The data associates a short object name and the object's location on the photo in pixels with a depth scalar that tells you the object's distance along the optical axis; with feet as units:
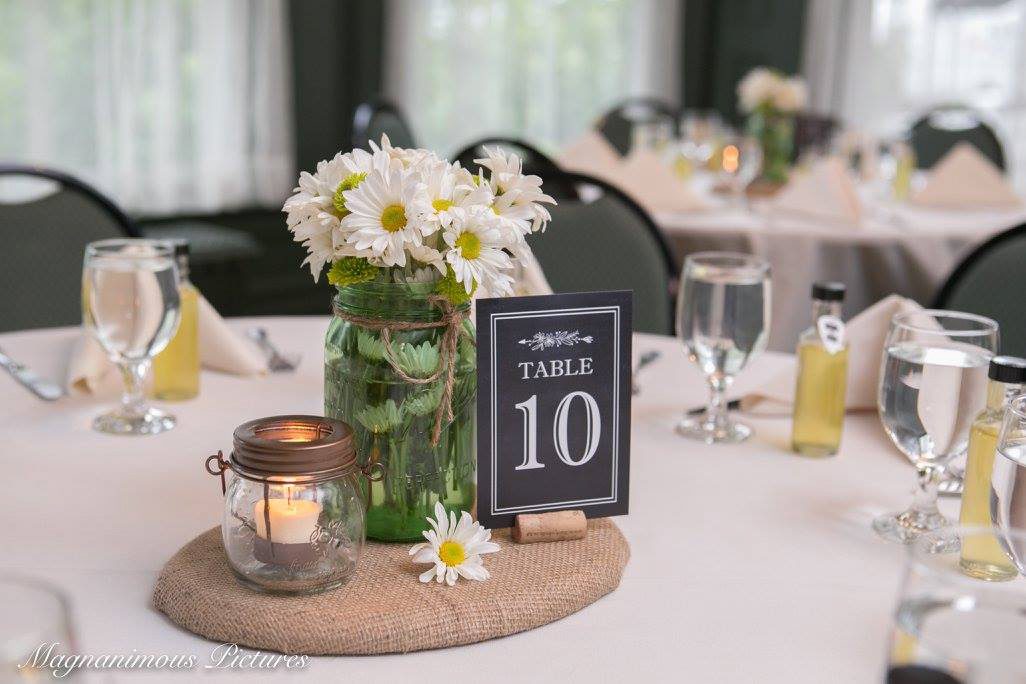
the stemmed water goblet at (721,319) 3.90
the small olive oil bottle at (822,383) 3.84
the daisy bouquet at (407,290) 2.73
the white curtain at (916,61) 16.74
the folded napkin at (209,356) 4.37
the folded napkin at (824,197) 9.48
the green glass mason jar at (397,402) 2.81
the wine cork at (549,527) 2.95
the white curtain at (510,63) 17.33
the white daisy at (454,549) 2.69
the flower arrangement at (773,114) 10.87
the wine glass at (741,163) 11.01
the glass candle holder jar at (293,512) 2.50
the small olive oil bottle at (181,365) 4.26
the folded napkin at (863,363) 4.28
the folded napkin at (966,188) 10.73
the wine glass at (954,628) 1.34
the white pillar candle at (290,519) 2.52
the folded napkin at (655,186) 9.80
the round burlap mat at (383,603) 2.44
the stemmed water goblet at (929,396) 3.10
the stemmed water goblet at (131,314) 3.84
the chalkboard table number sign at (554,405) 2.96
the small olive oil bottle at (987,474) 2.79
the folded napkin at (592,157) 10.76
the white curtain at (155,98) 13.16
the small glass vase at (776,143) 10.79
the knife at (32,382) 4.20
